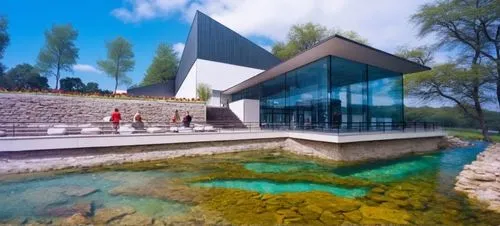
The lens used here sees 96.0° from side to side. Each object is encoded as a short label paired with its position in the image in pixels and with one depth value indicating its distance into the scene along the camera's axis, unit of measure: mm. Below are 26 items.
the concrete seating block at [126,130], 10644
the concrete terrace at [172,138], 8445
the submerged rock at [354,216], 5152
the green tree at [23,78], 31897
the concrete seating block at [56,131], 9453
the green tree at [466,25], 18000
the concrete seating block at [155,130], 11377
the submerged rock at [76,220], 4683
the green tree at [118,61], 41375
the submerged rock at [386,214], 5123
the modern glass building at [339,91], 13797
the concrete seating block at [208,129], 13352
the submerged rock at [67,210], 5203
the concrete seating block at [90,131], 10039
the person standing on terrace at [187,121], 13859
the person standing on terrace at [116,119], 11641
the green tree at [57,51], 35281
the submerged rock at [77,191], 6496
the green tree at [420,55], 26777
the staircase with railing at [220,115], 22094
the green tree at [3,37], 31406
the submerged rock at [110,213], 4930
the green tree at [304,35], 39312
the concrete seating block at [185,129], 12457
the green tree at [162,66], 46938
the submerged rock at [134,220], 4805
